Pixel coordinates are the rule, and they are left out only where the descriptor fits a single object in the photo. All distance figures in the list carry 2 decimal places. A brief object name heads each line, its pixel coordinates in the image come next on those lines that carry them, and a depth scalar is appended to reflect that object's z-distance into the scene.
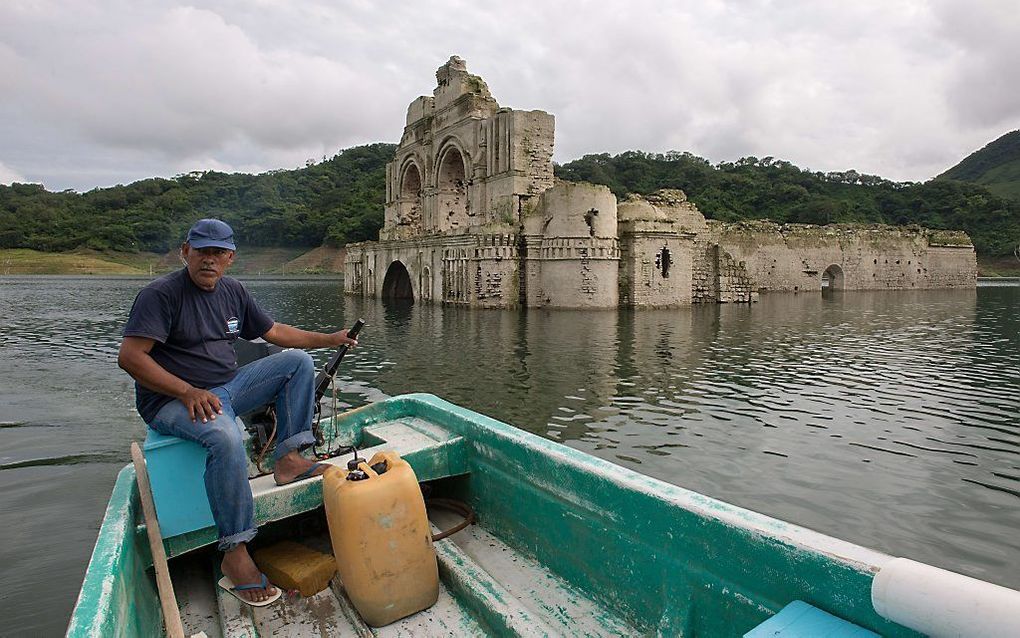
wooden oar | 2.61
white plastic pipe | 1.56
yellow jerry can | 3.03
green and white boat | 2.01
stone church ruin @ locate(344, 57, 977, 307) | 24.83
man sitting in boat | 3.20
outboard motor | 4.90
